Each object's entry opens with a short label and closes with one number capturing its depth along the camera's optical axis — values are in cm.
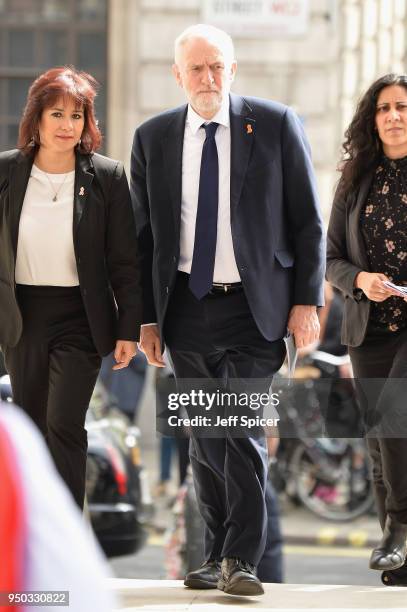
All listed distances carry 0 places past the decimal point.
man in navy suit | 898
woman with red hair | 902
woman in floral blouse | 941
